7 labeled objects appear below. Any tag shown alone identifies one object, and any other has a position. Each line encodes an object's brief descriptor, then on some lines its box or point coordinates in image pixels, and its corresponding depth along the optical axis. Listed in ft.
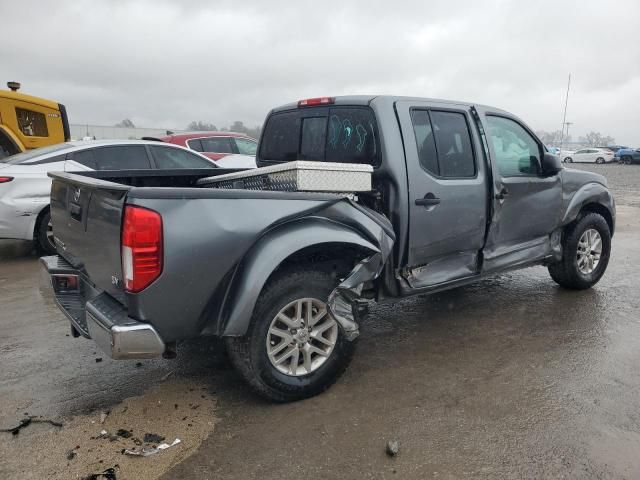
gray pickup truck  8.38
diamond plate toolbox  10.03
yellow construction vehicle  29.89
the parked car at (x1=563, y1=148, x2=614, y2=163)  134.10
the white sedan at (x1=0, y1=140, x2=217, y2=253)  20.43
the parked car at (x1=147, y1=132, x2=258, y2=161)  33.47
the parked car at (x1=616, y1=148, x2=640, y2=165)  125.03
